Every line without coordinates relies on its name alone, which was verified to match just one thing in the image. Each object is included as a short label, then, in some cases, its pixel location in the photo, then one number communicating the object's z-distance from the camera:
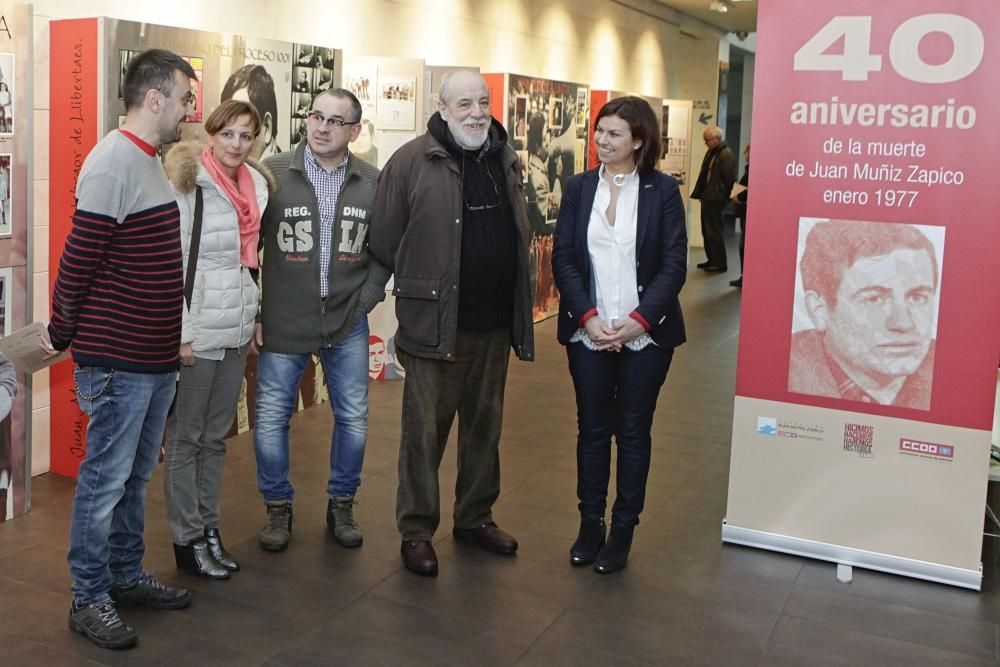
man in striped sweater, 2.83
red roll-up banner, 3.50
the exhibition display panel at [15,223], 3.89
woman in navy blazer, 3.55
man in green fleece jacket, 3.68
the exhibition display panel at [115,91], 4.28
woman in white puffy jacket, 3.36
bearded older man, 3.53
